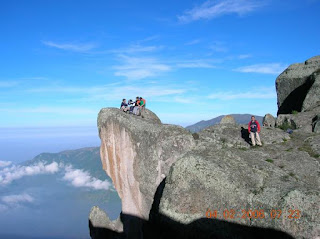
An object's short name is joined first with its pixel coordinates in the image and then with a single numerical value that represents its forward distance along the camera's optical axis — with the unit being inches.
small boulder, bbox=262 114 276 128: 1358.3
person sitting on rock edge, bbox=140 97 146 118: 1160.7
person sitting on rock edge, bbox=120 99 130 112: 1179.5
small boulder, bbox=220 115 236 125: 1475.1
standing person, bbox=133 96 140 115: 1154.0
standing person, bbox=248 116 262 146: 1018.1
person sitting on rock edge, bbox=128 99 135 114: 1193.0
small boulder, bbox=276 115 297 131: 1245.6
